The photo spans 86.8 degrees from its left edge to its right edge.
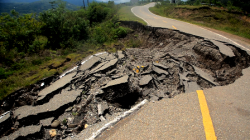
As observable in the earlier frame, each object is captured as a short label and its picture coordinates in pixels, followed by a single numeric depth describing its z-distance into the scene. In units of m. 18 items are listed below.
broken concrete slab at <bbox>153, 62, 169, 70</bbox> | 5.38
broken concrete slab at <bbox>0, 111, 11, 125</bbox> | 3.35
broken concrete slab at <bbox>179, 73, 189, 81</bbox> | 4.51
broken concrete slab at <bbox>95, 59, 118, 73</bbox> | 5.26
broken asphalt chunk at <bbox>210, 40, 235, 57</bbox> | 5.54
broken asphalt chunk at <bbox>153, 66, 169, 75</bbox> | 5.18
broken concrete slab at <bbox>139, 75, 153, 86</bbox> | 4.64
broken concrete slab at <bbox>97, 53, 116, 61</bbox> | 6.35
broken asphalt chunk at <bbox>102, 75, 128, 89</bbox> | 4.34
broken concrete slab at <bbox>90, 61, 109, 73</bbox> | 5.26
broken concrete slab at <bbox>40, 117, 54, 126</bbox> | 3.24
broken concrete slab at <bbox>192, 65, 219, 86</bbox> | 4.34
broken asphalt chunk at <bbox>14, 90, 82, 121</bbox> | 3.42
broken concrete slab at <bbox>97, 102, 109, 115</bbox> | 3.55
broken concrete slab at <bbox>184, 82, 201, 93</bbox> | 3.85
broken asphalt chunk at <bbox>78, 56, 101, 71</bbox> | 5.61
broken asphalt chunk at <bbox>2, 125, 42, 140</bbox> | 3.00
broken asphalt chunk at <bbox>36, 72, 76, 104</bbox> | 3.98
